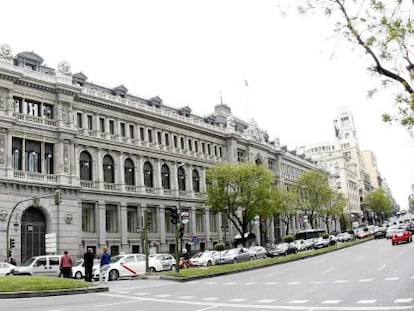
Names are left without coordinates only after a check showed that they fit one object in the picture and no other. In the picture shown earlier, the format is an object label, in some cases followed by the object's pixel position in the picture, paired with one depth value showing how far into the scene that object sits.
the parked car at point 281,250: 50.25
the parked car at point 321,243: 59.72
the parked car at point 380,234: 69.81
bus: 71.41
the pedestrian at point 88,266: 24.25
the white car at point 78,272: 33.53
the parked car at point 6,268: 30.75
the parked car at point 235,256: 41.78
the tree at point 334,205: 79.19
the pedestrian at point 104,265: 26.24
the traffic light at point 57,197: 33.75
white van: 31.70
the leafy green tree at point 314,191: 76.81
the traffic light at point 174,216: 27.34
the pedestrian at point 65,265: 25.02
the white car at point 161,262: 34.44
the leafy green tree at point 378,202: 137.88
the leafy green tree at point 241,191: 55.78
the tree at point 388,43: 13.45
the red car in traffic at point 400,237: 47.28
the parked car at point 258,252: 46.97
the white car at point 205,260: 40.85
